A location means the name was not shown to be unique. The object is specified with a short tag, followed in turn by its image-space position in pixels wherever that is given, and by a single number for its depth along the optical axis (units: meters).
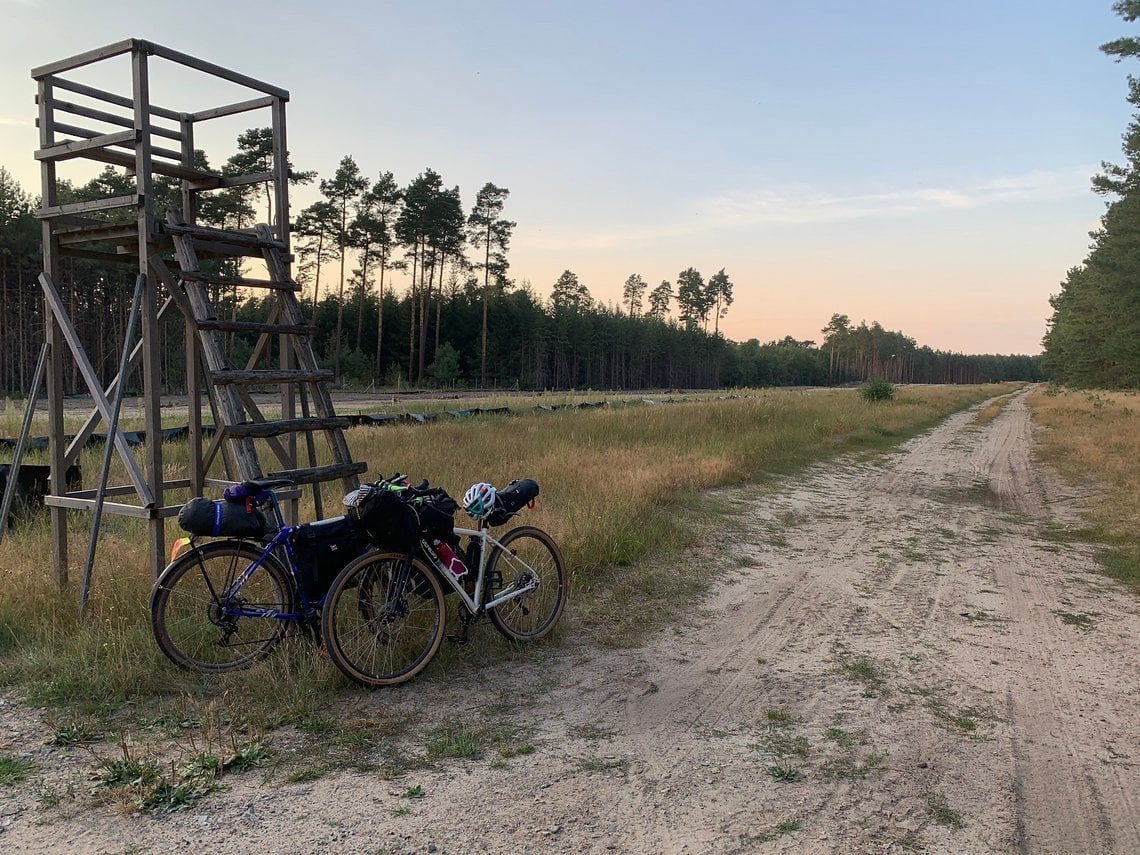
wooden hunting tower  4.64
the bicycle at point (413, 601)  4.04
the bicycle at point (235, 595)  4.02
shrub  38.47
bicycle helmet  4.61
